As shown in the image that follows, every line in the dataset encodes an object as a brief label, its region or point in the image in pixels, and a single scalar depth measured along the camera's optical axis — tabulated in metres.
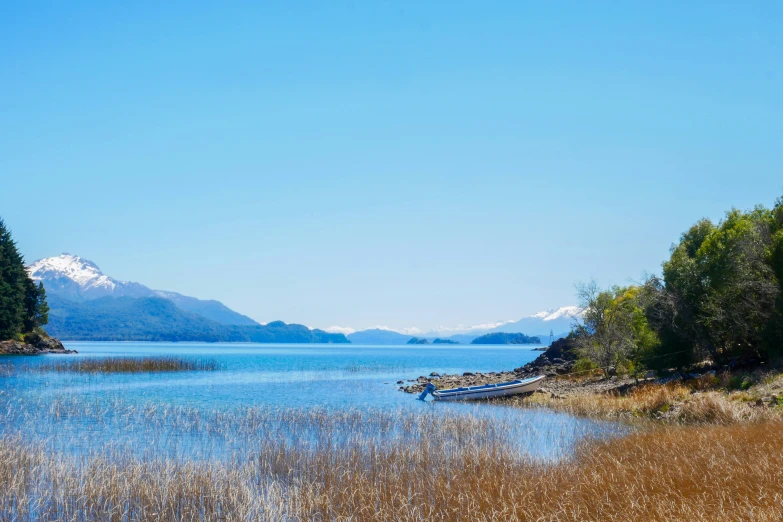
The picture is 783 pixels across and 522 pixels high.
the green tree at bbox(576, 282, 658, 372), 42.06
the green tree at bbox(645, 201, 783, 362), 32.19
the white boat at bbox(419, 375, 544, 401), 38.66
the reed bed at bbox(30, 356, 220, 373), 55.75
